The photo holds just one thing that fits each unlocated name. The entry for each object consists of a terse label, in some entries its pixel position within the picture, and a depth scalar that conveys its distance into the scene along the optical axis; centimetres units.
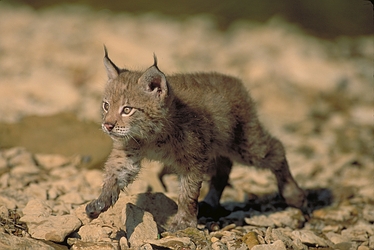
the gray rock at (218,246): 1281
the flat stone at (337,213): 1662
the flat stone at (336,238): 1483
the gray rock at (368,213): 1645
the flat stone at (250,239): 1337
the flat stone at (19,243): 1127
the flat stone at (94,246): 1198
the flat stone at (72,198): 1525
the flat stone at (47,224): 1228
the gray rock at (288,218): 1571
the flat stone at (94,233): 1252
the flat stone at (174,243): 1246
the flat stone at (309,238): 1426
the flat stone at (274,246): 1285
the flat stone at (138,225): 1257
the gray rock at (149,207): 1345
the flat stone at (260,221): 1532
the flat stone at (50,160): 1859
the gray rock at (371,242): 1457
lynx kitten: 1312
